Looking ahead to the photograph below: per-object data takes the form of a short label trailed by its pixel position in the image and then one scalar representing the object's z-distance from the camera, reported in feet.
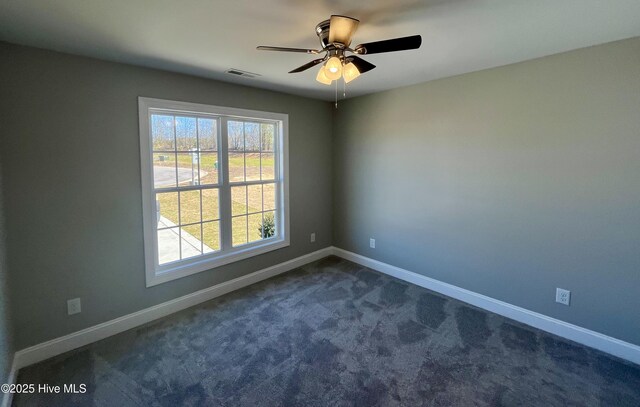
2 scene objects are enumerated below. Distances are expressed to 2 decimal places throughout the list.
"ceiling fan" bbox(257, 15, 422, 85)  5.18
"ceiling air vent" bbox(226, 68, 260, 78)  9.12
